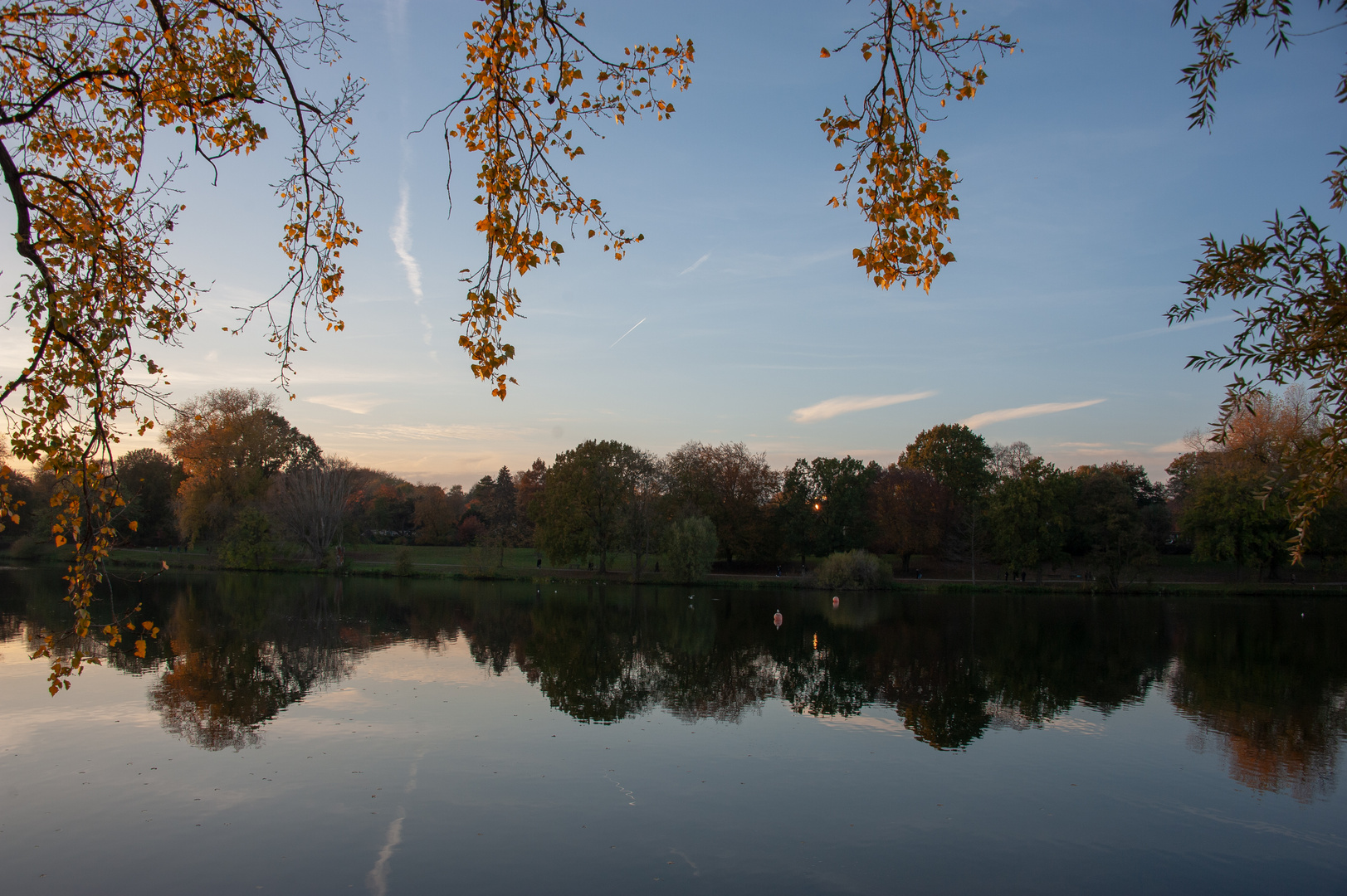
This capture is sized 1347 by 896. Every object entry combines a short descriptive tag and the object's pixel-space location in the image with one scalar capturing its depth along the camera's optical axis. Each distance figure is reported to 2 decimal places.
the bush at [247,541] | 49.88
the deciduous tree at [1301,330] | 5.34
